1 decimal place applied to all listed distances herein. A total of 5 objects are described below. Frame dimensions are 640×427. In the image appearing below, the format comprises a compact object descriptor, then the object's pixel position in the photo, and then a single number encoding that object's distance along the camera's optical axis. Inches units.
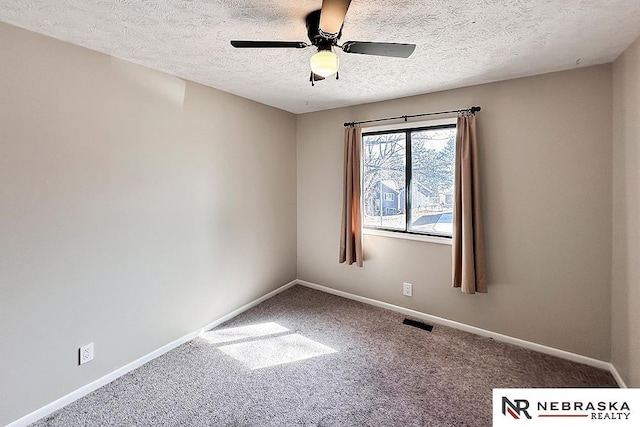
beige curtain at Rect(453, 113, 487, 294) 105.7
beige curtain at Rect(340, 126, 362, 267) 135.8
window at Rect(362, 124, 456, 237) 119.0
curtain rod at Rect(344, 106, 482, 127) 106.7
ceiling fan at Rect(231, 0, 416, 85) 56.2
